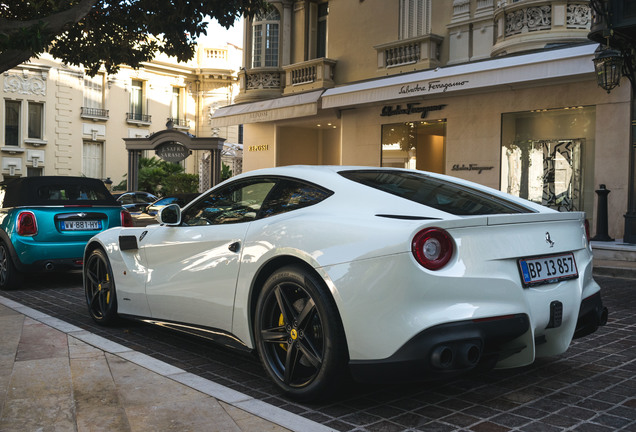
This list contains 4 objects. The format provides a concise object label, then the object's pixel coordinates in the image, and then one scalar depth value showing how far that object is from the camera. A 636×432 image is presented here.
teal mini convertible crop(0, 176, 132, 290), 7.70
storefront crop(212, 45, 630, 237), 12.98
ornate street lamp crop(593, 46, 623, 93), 11.28
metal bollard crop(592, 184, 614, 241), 12.27
